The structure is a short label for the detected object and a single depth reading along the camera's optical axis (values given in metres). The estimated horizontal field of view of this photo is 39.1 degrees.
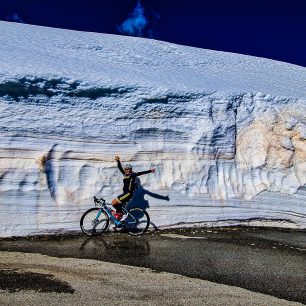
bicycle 8.93
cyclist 9.18
